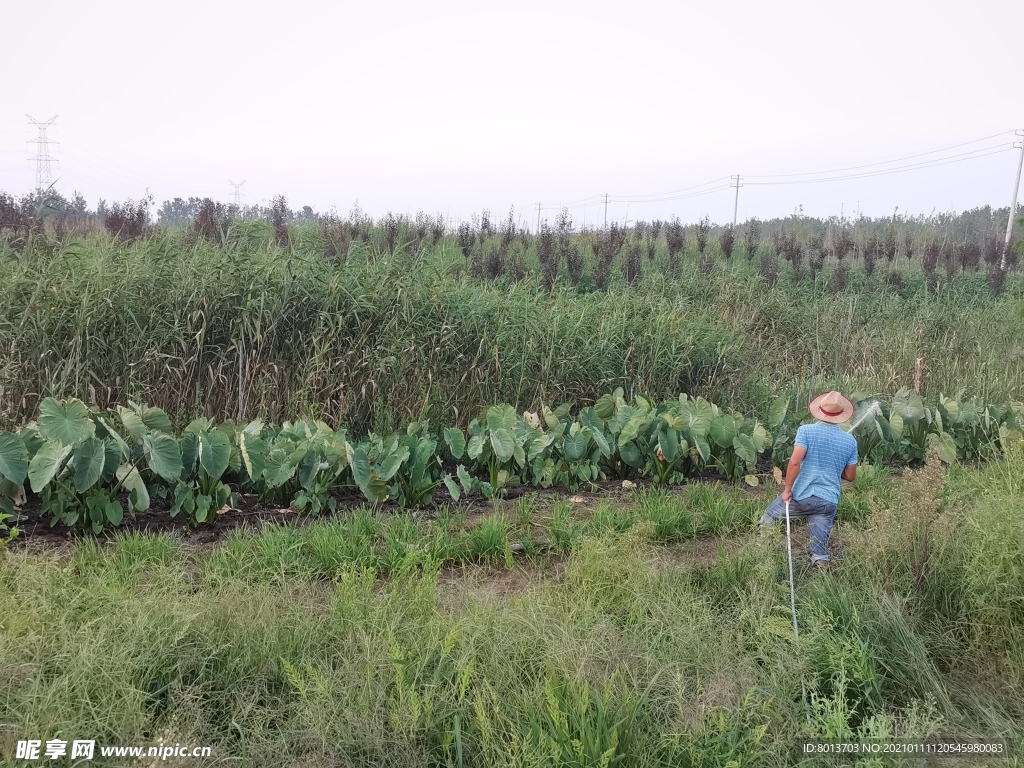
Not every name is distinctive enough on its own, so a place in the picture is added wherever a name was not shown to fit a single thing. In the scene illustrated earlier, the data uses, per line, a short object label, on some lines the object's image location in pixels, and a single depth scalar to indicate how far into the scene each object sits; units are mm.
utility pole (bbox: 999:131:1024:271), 27008
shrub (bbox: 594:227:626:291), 14422
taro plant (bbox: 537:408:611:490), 5473
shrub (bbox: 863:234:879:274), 18516
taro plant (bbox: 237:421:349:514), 4652
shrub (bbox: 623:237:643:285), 14700
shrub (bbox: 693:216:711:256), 18073
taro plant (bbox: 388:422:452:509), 4941
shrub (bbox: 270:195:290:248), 12147
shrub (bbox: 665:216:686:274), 16575
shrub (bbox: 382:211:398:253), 13055
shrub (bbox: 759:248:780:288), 15900
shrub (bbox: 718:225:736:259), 18328
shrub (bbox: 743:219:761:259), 19111
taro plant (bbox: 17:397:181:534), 4125
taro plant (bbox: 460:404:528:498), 5203
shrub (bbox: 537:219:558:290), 14602
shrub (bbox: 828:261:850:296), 16391
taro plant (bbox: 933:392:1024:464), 6910
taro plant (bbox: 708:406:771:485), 5785
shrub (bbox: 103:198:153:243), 10328
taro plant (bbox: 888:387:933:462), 6738
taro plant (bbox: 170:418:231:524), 4418
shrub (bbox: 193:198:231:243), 9543
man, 4164
